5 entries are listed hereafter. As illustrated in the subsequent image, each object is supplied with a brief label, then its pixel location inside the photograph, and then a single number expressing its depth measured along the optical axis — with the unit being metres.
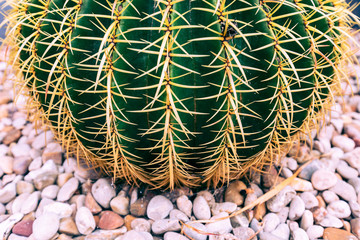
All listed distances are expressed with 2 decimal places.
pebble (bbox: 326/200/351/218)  0.70
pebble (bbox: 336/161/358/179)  0.76
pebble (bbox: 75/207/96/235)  0.67
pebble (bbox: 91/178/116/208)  0.70
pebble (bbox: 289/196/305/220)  0.69
